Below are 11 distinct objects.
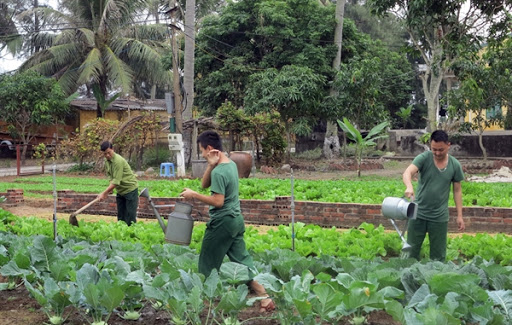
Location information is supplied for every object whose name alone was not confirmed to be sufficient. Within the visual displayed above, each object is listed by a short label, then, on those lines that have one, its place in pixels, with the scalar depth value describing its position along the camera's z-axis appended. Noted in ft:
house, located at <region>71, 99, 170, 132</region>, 106.42
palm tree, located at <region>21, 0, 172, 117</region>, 88.89
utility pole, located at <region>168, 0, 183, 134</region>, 65.67
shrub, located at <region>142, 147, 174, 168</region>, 82.28
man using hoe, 29.83
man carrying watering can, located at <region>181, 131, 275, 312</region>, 16.80
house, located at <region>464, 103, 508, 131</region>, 93.42
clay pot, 57.47
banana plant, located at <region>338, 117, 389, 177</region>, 62.32
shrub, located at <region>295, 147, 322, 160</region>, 91.13
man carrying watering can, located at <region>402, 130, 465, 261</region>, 20.36
